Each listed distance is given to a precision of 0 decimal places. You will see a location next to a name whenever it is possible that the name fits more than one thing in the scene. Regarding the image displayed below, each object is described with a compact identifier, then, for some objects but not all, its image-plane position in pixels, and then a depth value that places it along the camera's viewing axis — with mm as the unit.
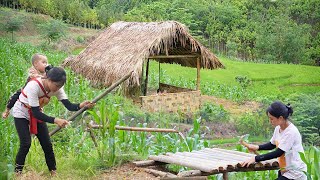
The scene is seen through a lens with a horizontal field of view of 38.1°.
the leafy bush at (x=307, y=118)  11188
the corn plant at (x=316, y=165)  3795
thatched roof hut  10523
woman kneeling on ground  3422
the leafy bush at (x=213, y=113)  11305
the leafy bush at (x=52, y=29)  23200
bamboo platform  3475
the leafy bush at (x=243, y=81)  20458
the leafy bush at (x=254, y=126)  11289
